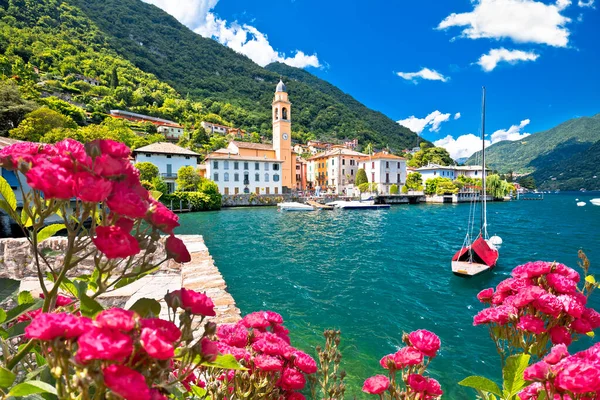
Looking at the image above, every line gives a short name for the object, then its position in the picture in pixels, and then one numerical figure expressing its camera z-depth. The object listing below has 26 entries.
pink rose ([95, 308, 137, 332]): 0.70
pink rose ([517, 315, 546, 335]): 1.55
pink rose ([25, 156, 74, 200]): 0.91
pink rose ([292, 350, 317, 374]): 1.68
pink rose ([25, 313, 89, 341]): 0.69
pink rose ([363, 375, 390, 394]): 1.52
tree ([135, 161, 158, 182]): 34.25
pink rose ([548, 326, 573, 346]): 1.59
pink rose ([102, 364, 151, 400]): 0.66
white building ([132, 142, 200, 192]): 38.12
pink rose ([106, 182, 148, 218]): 0.92
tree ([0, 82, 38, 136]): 35.00
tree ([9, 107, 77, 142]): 31.55
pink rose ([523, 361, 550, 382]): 1.04
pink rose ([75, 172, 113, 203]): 0.90
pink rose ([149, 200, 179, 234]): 1.06
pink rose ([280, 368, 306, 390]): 1.60
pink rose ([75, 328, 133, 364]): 0.65
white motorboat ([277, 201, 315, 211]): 38.44
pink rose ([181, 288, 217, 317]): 0.97
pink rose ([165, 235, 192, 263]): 1.12
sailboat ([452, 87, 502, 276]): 11.23
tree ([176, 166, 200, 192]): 37.05
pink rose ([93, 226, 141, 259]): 0.88
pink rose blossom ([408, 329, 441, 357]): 1.52
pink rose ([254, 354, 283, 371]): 1.48
